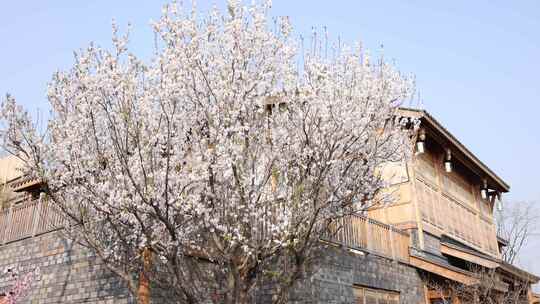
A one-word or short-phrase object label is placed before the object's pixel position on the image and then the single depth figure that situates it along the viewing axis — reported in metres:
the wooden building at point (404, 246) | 11.54
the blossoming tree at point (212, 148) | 7.60
